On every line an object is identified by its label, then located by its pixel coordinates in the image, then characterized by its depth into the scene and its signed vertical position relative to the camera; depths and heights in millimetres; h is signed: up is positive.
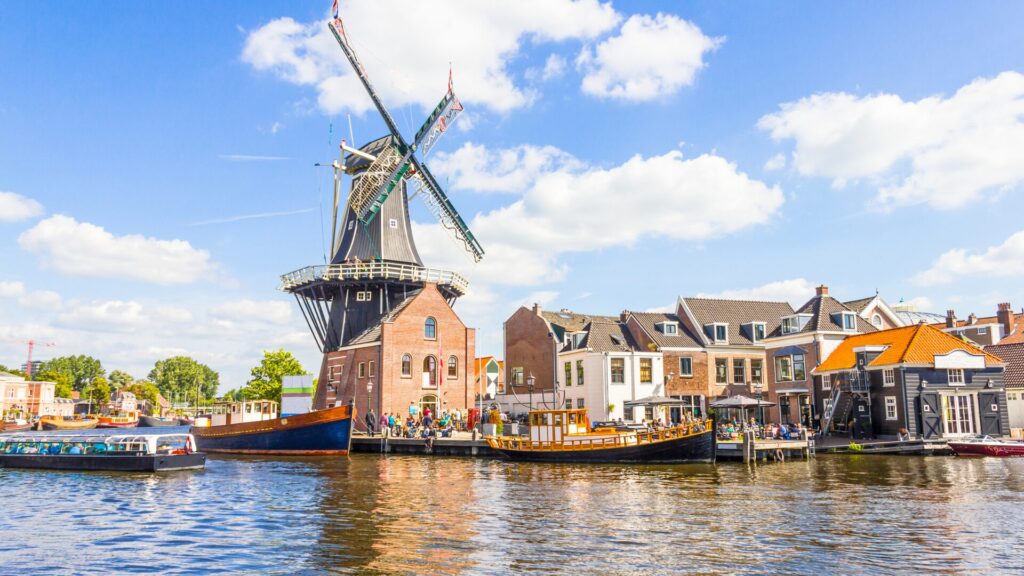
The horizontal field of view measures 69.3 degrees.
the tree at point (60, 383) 129562 +2842
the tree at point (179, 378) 176125 +4550
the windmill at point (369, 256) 54094 +10373
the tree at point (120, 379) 158125 +4066
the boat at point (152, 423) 118188 -4039
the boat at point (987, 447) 37375 -3303
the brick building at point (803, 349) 50969 +2571
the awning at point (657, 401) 48344 -846
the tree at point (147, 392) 145000 +1113
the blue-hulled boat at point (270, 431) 42031 -2186
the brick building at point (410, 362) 50656 +2194
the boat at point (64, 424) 90625 -3133
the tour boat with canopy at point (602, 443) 34750 -2573
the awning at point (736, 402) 43812 -911
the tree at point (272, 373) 70750 +2132
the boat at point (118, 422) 104381 -3443
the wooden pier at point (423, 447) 41094 -3119
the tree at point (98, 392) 128750 +1132
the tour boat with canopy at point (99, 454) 32938 -2527
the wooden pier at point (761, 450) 36000 -3145
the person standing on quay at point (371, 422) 46188 -1785
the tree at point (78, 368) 163625 +6809
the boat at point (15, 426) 85438 -3008
